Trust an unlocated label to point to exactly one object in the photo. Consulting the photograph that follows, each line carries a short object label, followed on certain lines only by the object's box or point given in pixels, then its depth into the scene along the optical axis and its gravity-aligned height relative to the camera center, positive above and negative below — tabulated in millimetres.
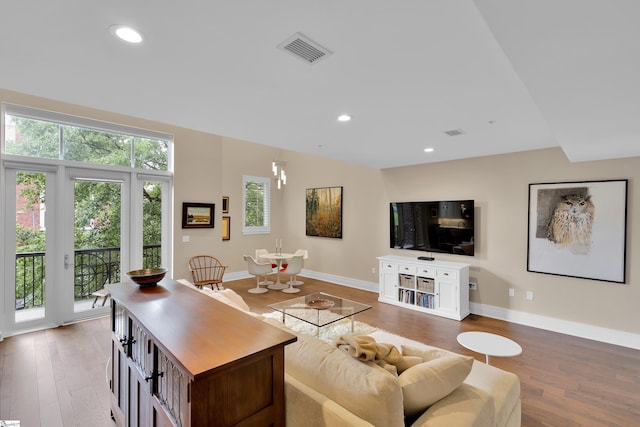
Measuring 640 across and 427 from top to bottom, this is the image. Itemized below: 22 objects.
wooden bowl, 2190 -481
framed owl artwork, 3656 -190
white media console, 4504 -1164
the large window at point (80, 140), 3859 +1087
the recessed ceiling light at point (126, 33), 1521 +959
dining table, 6245 -998
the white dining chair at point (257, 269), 5973 -1117
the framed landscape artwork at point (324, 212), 6719 +50
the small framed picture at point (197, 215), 5449 -24
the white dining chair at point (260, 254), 6727 -917
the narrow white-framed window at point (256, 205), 7250 +230
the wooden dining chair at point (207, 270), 5512 -1098
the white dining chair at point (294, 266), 6215 -1103
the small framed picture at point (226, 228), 6836 -329
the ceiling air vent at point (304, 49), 1618 +959
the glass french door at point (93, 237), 4195 -346
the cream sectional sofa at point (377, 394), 1239 -826
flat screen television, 4762 -205
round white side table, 2352 -1092
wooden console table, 1094 -641
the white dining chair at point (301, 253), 6734 -932
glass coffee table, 3516 -1203
